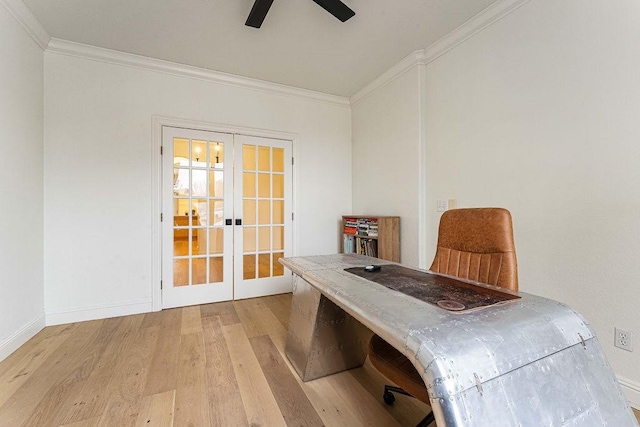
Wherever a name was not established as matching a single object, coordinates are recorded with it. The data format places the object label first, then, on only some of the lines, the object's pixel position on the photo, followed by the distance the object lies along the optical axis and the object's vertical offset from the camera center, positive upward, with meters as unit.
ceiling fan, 1.84 +1.40
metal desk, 0.65 -0.38
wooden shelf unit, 2.98 -0.25
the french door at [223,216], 2.99 -0.02
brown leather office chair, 1.15 -0.22
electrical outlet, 1.54 -0.70
